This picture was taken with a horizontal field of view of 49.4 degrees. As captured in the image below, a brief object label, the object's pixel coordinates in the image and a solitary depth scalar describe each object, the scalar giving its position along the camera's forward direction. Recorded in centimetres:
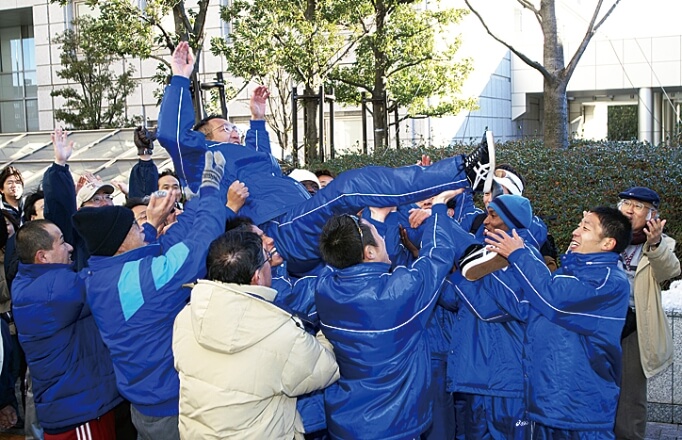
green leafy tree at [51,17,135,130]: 2170
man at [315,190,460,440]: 347
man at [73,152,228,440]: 359
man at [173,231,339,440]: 314
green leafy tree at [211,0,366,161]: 1302
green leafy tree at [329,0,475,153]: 1430
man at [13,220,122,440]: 407
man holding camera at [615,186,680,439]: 482
